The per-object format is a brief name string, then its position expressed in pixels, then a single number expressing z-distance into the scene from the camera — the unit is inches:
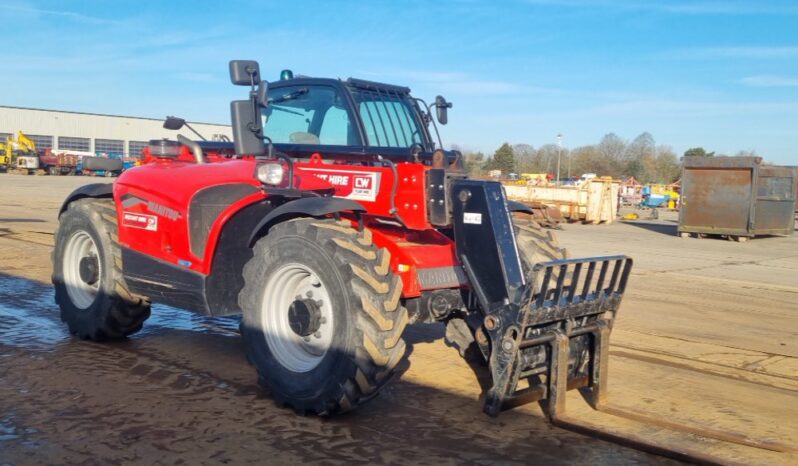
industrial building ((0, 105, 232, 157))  3102.9
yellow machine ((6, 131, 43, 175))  2262.6
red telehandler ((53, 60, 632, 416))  183.6
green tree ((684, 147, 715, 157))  2691.2
